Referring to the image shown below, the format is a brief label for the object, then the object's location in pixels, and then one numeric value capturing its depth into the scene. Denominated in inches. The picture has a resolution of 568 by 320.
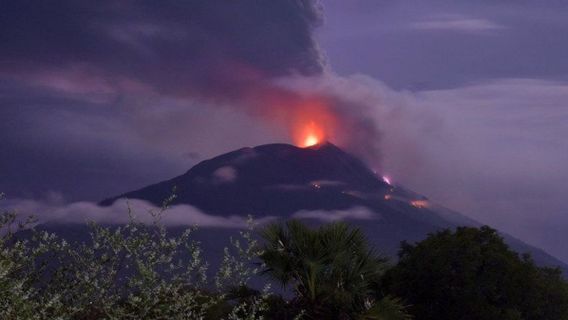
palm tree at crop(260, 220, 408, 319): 890.1
